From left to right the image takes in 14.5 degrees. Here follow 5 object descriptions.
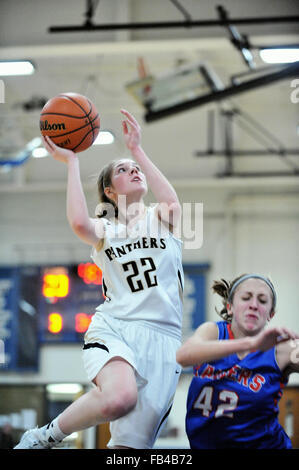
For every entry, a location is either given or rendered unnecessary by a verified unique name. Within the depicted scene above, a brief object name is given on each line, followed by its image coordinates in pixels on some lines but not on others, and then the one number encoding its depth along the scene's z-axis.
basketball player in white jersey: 5.83
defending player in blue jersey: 5.70
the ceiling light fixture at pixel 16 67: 13.50
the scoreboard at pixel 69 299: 18.91
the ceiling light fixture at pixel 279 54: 12.66
